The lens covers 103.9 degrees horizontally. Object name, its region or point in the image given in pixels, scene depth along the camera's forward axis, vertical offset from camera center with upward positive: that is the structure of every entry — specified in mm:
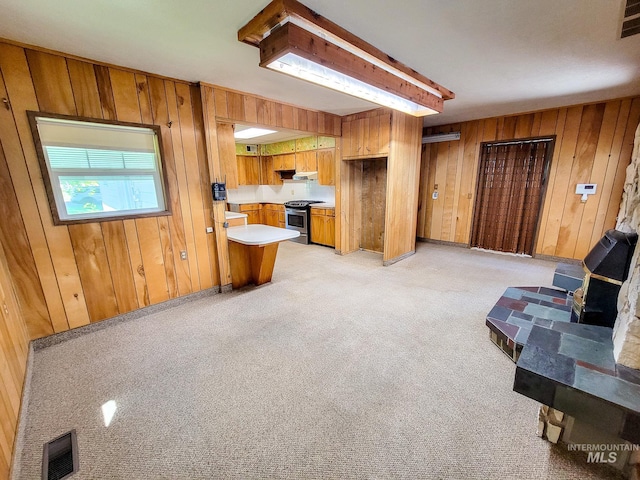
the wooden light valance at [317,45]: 1600 +1025
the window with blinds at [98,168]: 2225 +194
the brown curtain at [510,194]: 4477 -254
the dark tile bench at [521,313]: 2018 -1199
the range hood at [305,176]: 6274 +213
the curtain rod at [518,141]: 4261 +681
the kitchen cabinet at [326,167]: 5281 +351
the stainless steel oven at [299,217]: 5801 -758
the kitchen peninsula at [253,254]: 3289 -938
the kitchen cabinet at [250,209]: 6551 -633
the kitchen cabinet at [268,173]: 6969 +324
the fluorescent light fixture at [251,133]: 5000 +1076
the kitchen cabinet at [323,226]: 5363 -915
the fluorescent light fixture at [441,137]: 5063 +909
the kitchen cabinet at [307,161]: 5773 +529
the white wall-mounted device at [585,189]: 3926 -153
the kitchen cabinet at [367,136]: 4016 +783
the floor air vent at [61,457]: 1294 -1438
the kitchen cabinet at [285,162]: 6287 +583
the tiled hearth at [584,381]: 1126 -968
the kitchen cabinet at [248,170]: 6727 +413
